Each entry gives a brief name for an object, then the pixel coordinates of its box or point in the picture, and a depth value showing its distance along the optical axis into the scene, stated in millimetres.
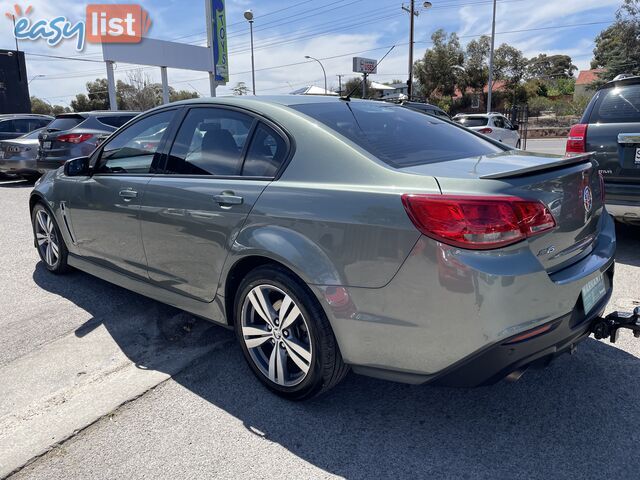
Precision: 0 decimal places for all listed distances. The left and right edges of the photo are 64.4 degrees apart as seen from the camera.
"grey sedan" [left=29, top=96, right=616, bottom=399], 2021
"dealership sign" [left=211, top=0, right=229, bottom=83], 28766
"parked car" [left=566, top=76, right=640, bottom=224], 4559
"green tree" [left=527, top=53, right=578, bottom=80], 72612
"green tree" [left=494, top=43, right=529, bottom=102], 50000
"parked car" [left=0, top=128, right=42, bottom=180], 11438
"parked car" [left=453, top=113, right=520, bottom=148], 18297
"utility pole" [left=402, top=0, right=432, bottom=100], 30175
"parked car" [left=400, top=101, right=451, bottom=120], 12475
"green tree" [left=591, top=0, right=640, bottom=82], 33350
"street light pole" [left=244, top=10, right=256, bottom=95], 35888
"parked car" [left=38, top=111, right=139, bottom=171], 9883
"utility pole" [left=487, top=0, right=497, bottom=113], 34938
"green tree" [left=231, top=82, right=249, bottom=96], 55331
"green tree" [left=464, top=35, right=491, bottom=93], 49219
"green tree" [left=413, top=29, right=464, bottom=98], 49031
